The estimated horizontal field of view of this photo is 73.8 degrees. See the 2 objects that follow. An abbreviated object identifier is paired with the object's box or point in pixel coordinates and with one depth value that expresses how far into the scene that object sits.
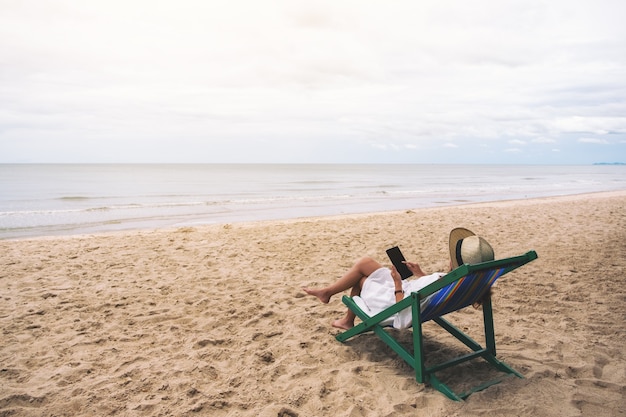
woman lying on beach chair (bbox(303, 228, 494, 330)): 2.88
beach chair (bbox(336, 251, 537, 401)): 2.63
